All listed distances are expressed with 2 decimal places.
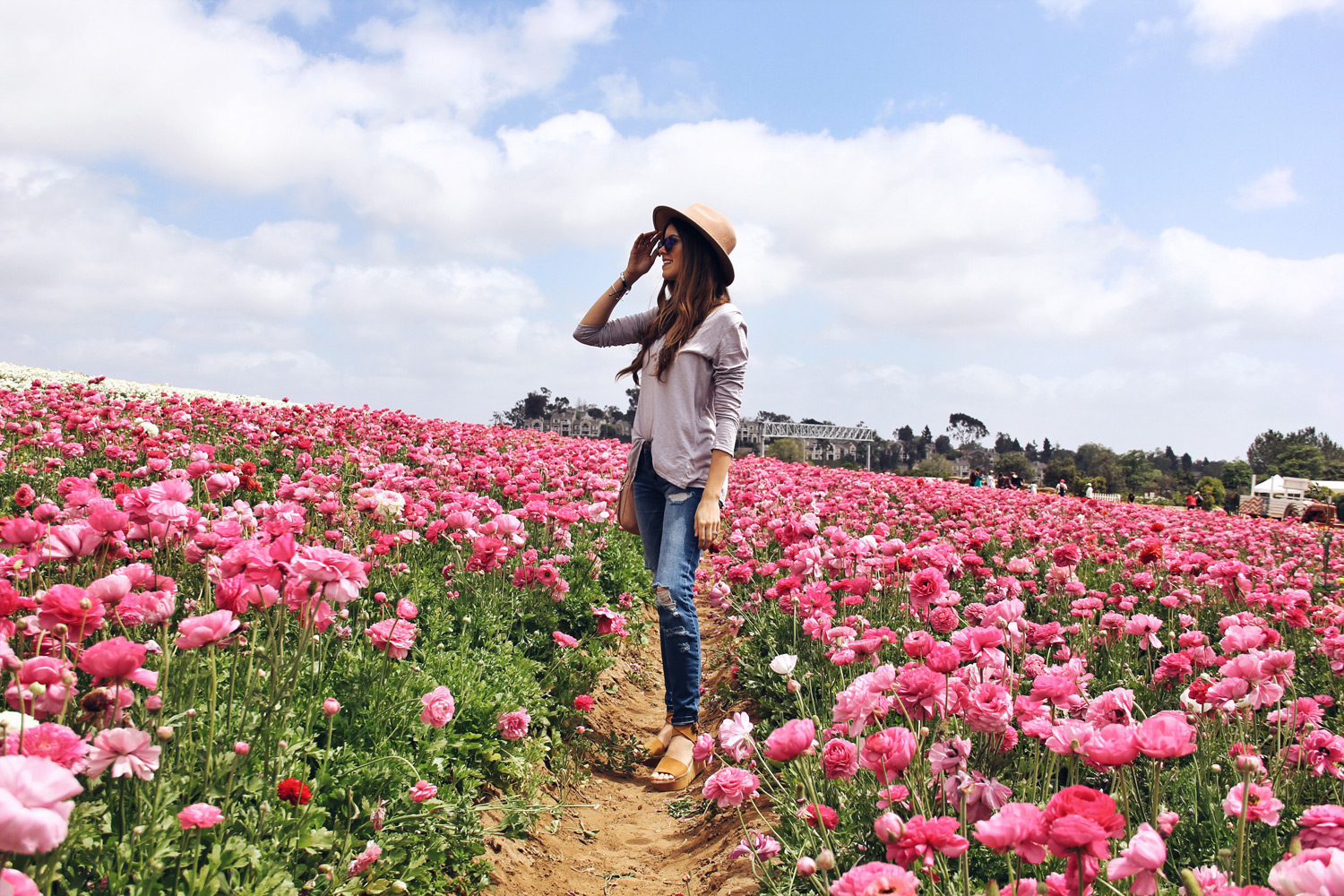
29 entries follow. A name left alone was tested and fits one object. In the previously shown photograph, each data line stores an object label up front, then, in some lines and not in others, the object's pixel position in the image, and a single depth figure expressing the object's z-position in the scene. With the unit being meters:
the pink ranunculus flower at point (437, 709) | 2.48
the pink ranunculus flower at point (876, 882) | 1.36
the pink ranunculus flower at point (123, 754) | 1.55
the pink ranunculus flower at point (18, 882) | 1.03
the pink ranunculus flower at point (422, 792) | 2.38
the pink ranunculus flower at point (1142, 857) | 1.30
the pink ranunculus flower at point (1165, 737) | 1.49
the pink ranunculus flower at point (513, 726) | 3.03
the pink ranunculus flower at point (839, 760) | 1.96
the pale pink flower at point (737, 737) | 2.07
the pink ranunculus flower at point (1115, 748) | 1.52
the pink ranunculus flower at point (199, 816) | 1.63
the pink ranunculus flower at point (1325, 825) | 1.36
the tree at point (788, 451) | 72.38
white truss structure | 90.38
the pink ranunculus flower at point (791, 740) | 1.79
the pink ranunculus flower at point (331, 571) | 1.91
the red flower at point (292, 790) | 2.00
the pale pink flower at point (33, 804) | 0.98
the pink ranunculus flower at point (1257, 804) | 1.83
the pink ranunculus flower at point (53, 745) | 1.42
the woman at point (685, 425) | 3.50
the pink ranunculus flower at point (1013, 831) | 1.34
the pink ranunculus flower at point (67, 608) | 1.77
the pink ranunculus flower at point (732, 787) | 2.02
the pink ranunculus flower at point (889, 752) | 1.80
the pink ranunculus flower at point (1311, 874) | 1.06
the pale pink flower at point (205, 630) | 1.74
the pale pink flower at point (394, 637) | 2.61
